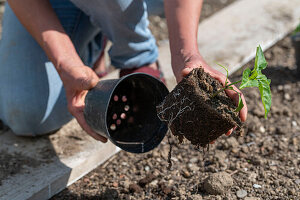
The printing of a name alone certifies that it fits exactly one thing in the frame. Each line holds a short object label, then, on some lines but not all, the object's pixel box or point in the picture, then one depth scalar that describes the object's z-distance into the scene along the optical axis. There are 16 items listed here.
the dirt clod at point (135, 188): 1.83
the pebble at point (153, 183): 1.88
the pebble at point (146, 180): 1.88
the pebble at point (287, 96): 2.54
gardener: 1.90
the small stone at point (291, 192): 1.70
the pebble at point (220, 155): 1.99
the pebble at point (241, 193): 1.71
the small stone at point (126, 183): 1.88
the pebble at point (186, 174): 1.91
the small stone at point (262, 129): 2.22
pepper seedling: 1.35
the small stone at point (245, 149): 2.05
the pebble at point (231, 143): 2.10
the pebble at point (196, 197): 1.69
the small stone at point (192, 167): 1.95
